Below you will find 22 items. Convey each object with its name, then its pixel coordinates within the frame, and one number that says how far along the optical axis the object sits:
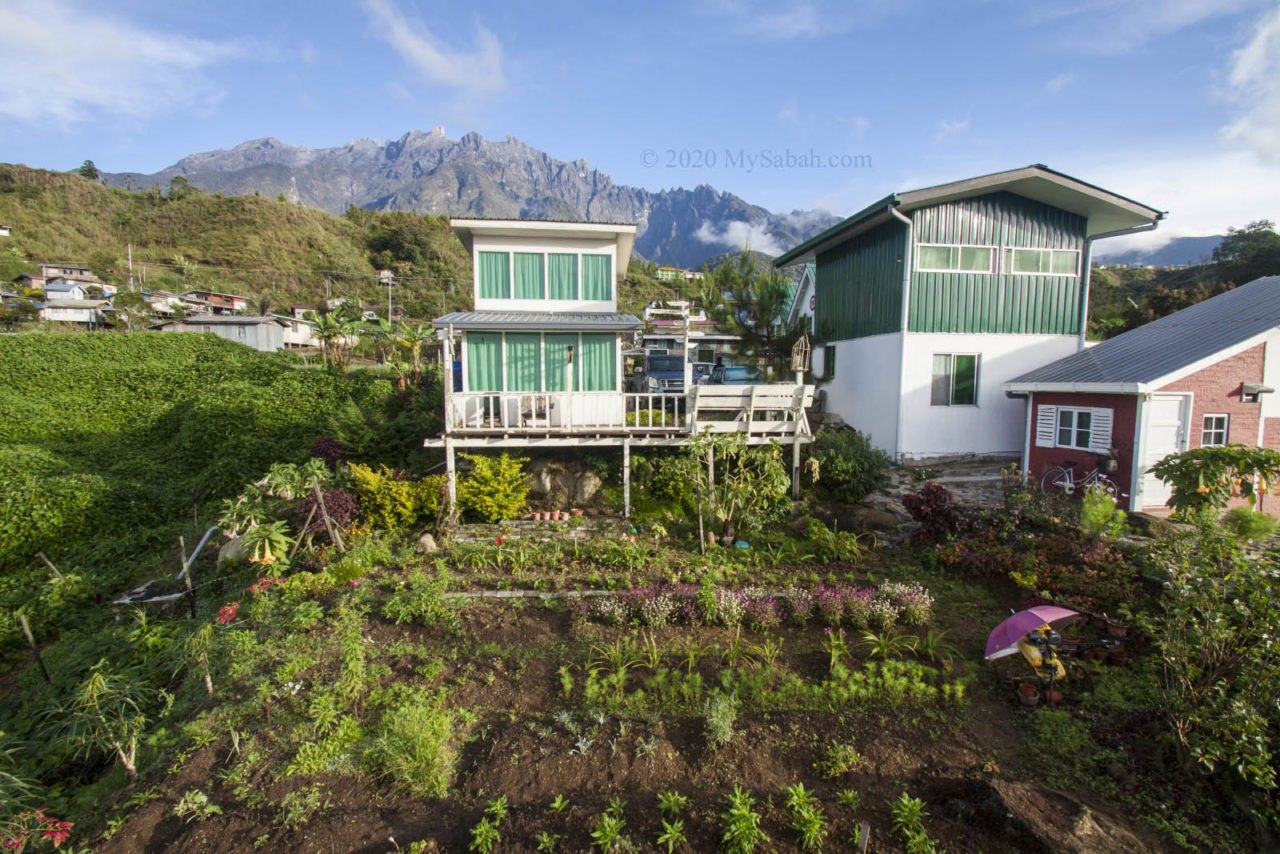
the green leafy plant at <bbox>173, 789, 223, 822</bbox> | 4.11
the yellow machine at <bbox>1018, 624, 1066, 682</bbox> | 5.46
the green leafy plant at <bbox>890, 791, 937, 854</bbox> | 3.57
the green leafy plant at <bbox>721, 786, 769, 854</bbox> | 3.56
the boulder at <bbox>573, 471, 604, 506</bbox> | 11.84
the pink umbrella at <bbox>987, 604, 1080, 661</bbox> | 5.34
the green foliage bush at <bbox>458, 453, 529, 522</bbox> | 10.70
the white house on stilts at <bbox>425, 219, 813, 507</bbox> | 11.16
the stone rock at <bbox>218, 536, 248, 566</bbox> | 9.57
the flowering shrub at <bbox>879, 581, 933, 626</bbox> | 6.84
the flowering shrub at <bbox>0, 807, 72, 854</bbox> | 3.96
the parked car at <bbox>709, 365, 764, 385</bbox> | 17.98
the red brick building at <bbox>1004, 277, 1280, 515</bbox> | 9.54
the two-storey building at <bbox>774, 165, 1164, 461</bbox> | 12.83
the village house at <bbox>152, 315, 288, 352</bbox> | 32.12
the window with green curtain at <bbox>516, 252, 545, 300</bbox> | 13.69
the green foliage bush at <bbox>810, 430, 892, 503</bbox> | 11.27
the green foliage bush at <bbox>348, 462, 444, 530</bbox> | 10.18
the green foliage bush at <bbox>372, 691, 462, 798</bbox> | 4.27
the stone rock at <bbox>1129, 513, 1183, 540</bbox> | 8.72
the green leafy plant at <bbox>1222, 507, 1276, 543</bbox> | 7.47
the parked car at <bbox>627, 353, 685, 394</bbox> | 17.64
